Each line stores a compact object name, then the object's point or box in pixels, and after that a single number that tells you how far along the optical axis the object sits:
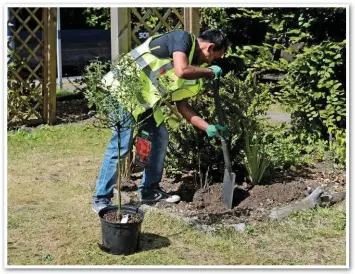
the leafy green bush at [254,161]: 5.54
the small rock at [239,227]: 4.81
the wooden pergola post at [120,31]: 5.55
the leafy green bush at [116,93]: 4.30
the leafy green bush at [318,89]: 6.33
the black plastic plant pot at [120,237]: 4.33
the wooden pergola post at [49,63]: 8.41
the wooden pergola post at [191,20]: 6.02
